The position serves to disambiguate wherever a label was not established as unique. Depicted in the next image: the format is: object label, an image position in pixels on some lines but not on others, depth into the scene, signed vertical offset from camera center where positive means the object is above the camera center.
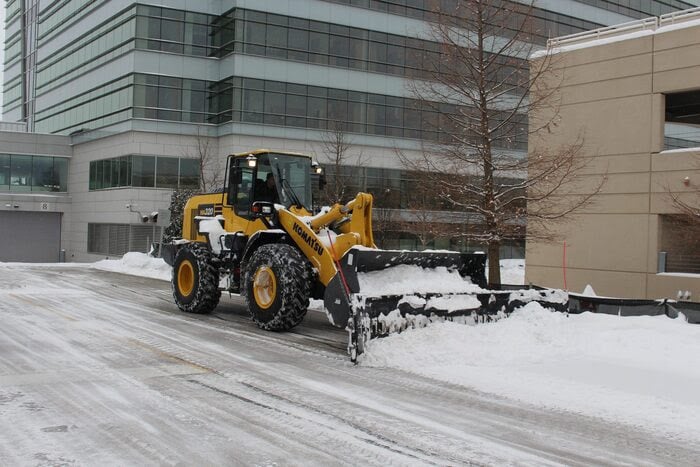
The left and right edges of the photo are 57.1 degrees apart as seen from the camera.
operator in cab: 12.28 +0.74
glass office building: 35.31 +8.27
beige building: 18.34 +2.56
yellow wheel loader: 9.48 -0.58
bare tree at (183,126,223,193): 34.75 +3.89
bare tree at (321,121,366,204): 25.77 +3.51
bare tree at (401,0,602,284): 15.80 +2.91
